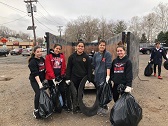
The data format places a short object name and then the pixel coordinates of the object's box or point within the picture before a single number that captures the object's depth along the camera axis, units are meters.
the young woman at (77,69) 2.72
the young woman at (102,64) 2.72
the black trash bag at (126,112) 2.20
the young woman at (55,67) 2.72
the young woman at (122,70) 2.46
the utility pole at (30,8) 19.27
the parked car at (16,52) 24.35
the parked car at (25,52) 21.29
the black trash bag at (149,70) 6.06
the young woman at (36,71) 2.64
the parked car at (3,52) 19.52
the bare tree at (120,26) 38.66
